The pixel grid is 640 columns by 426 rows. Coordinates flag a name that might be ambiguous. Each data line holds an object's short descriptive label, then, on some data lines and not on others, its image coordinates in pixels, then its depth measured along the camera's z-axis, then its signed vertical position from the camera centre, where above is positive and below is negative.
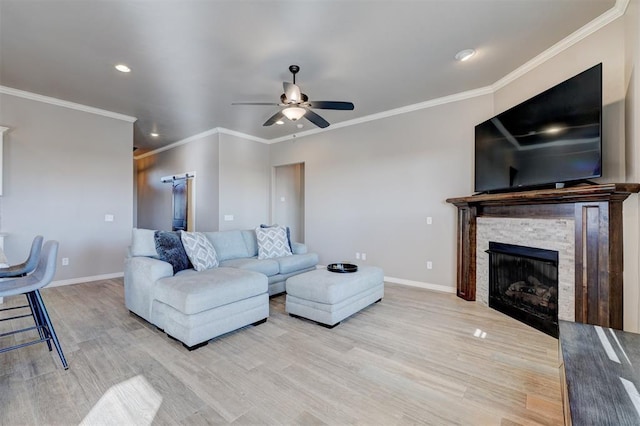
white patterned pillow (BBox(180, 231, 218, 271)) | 3.17 -0.44
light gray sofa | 2.33 -0.75
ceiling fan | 2.81 +1.17
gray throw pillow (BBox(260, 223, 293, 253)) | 4.40 -0.37
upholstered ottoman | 2.77 -0.84
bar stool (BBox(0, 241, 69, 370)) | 1.91 -0.50
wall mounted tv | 2.36 +0.74
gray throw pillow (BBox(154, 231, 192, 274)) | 3.01 -0.41
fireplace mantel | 2.18 -0.21
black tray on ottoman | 3.27 -0.65
